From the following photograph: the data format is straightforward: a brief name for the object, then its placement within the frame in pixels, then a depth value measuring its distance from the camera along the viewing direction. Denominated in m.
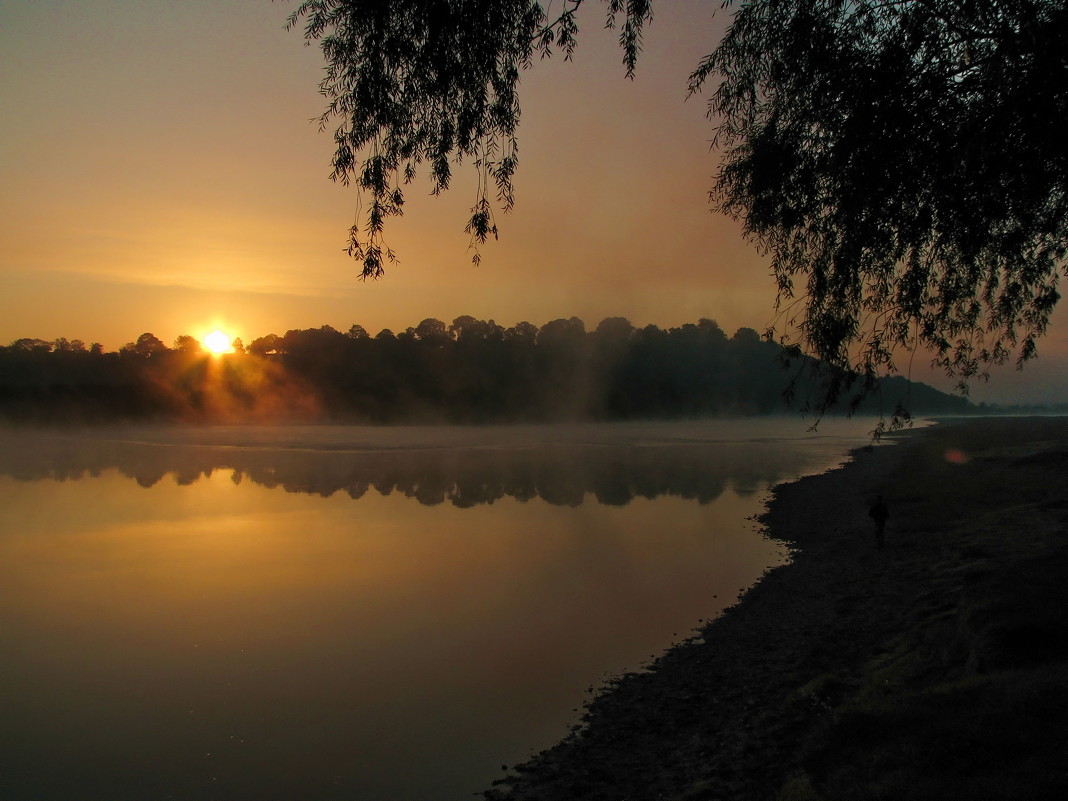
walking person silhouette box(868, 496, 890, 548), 16.78
